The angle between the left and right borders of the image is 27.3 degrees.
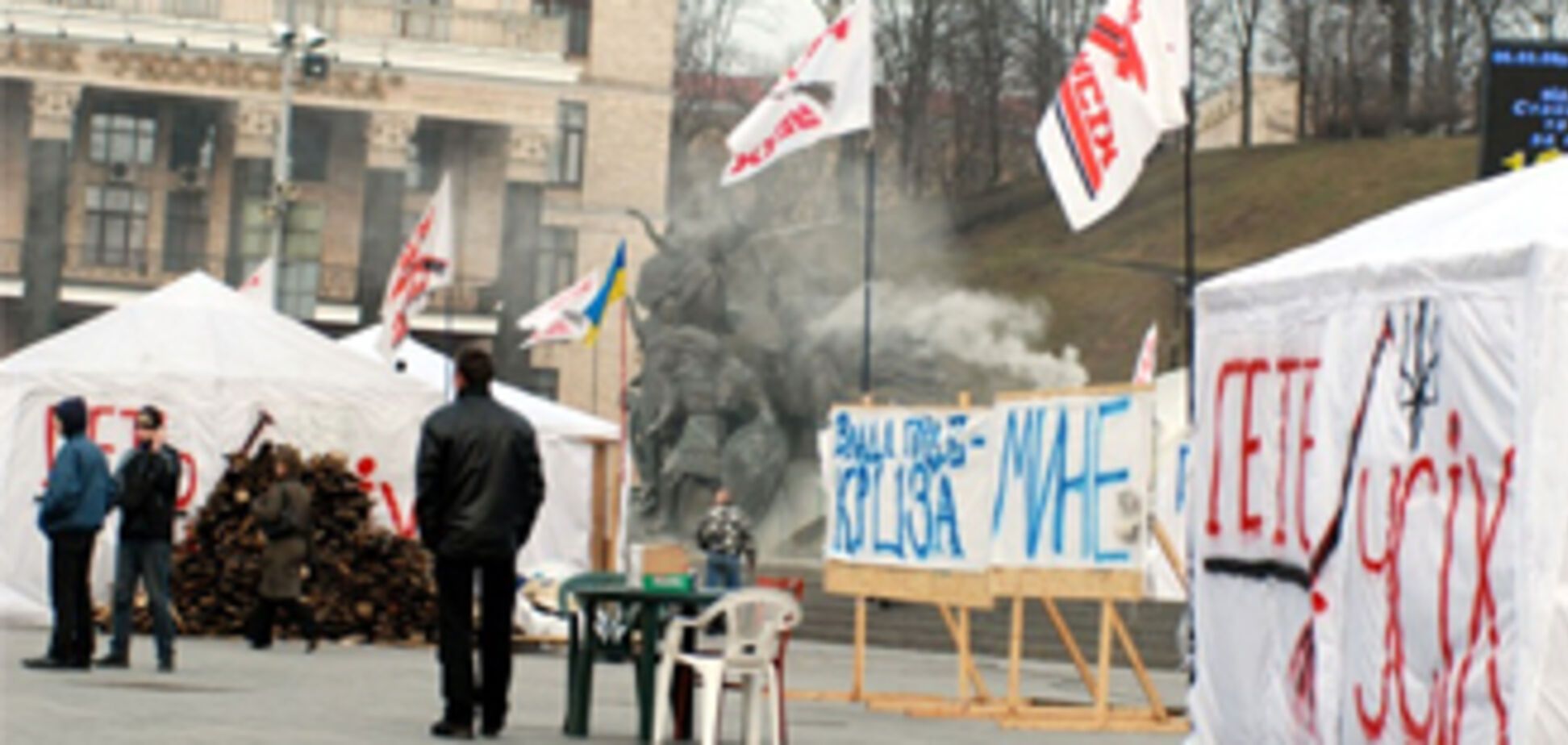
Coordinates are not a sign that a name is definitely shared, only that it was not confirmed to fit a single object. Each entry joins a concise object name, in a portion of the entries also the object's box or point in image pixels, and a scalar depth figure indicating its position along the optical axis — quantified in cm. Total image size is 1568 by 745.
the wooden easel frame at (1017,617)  1831
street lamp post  5025
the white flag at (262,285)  4184
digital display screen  2255
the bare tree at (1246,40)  8462
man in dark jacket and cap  2022
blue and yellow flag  3500
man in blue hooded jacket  1945
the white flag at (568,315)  3906
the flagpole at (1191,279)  1443
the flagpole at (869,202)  2810
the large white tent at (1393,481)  1065
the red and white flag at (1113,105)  1911
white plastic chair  1508
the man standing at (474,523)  1509
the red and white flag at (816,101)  2617
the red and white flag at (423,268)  3209
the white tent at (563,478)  3528
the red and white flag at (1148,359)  3594
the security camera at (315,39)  4894
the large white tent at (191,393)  2892
